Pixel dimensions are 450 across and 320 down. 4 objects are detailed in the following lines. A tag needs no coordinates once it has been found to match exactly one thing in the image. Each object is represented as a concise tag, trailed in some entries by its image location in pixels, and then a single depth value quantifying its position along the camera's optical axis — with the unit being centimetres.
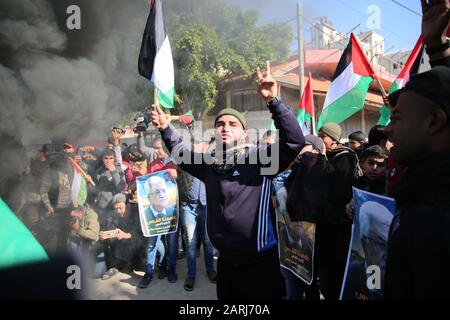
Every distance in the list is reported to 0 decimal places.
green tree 905
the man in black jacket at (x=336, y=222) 237
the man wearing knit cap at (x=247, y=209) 170
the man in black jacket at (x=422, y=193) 71
